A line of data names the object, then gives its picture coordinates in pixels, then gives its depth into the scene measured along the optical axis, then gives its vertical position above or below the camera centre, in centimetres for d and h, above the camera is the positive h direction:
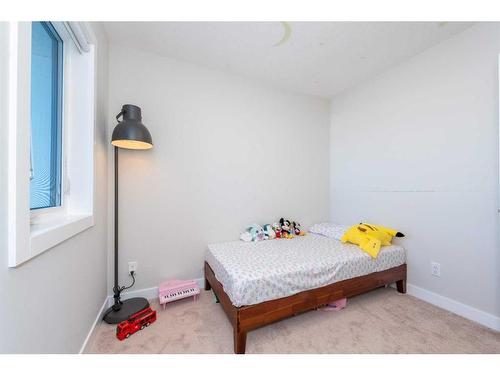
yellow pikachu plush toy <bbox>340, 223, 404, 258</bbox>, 196 -49
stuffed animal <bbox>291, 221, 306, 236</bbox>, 255 -55
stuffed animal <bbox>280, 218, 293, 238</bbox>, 245 -52
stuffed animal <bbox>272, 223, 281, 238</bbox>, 241 -53
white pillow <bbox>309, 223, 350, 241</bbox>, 239 -53
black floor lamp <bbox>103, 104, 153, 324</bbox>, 148 +33
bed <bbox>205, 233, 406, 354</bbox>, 136 -71
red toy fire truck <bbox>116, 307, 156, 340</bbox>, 143 -104
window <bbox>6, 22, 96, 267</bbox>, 67 +25
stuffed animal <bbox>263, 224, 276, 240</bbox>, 236 -55
